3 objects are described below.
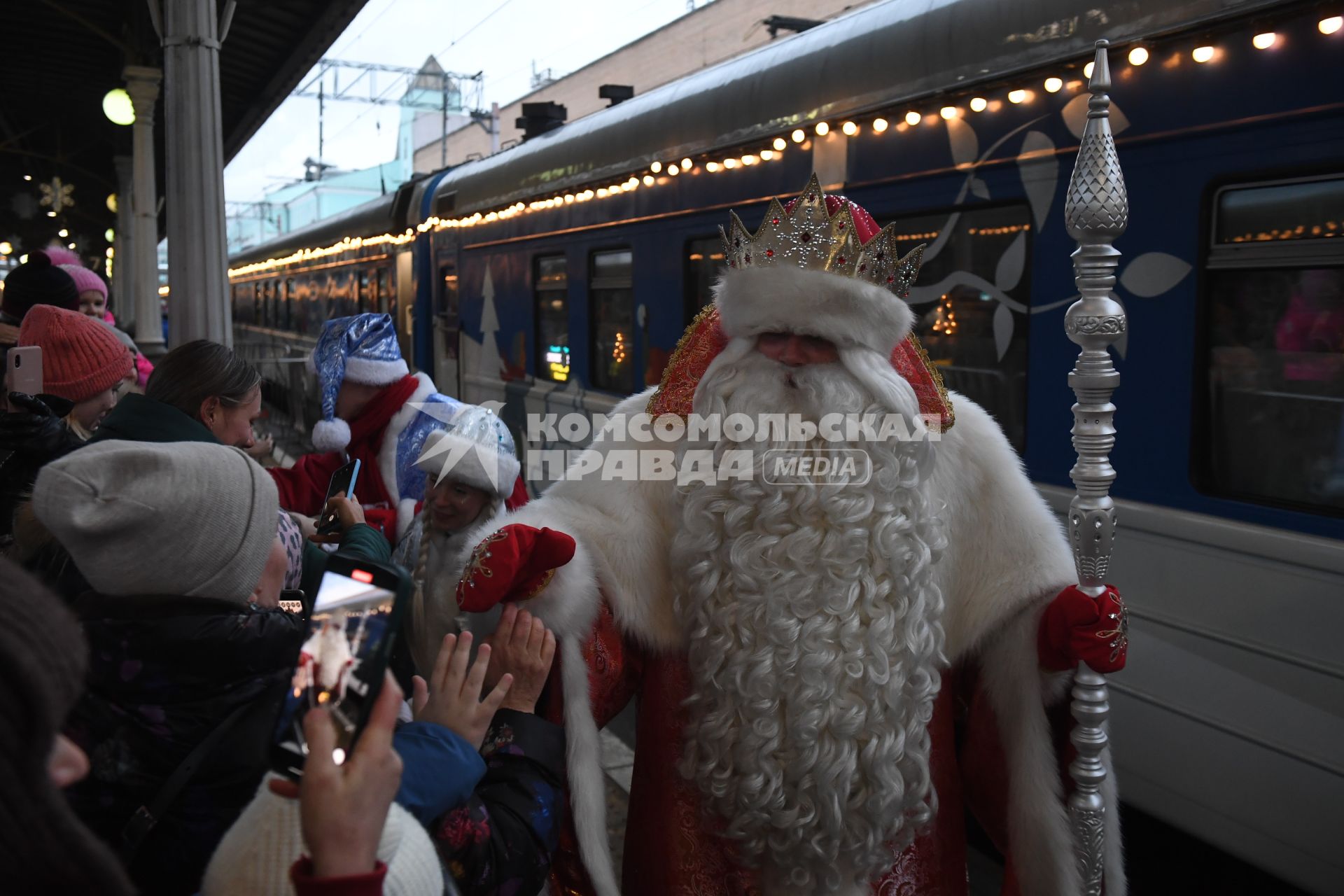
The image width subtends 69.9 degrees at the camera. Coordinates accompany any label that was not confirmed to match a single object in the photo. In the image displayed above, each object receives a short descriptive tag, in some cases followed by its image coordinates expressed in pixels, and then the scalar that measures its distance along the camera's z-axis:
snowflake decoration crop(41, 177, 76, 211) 14.38
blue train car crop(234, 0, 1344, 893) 2.63
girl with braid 2.60
